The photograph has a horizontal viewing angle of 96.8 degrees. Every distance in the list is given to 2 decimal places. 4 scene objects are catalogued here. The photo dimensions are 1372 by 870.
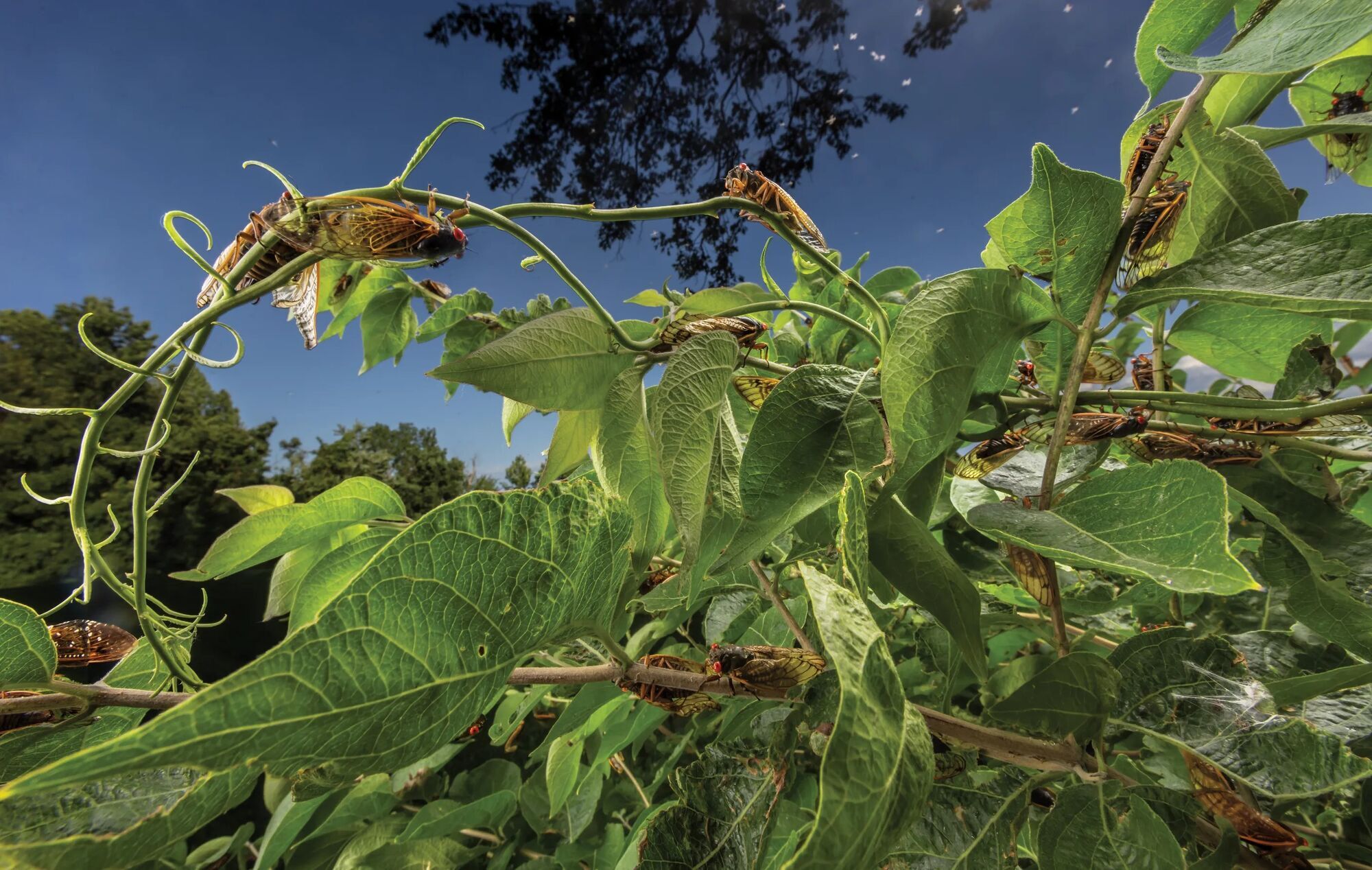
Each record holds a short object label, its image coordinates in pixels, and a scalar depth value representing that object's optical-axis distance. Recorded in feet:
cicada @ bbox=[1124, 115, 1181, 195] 0.85
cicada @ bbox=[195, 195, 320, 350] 0.69
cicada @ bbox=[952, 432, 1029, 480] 0.93
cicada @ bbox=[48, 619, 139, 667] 0.79
